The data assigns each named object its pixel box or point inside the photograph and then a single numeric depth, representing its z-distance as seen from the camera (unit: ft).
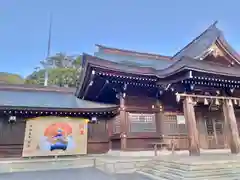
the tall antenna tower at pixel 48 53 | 114.03
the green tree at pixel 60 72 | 100.83
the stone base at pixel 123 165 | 23.38
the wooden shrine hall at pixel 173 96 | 26.43
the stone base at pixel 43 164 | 27.62
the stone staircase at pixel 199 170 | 17.13
